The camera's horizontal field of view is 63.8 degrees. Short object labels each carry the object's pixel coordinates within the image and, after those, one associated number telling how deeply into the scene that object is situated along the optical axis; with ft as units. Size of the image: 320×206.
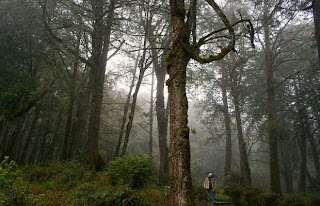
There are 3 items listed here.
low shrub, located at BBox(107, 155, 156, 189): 34.53
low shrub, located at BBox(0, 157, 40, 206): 17.40
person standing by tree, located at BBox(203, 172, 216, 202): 39.06
